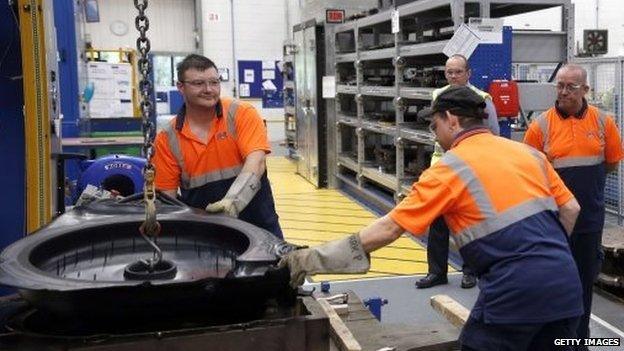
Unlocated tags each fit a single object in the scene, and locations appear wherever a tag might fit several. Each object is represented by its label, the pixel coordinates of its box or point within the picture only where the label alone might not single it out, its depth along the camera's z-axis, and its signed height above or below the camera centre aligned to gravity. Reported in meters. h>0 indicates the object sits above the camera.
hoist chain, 2.02 -0.09
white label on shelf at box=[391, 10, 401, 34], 6.49 +0.77
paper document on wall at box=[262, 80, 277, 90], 16.58 +0.44
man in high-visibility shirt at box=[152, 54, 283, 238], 3.17 -0.21
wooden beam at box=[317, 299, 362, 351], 2.35 -0.87
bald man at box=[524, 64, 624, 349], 3.64 -0.29
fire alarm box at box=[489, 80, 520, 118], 5.00 -0.02
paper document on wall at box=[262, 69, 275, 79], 16.62 +0.73
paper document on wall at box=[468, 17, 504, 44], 5.11 +0.54
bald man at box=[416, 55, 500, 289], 4.55 -1.08
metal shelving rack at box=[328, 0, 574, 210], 5.60 +0.19
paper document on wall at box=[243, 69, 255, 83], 16.47 +0.70
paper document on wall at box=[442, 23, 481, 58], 5.09 +0.44
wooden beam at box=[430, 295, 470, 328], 2.85 -0.95
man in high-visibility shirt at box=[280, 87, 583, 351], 2.17 -0.47
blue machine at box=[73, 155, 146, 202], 4.89 -0.51
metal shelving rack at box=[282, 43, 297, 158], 11.55 +0.11
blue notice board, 16.34 +0.52
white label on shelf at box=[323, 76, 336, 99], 8.95 +0.19
